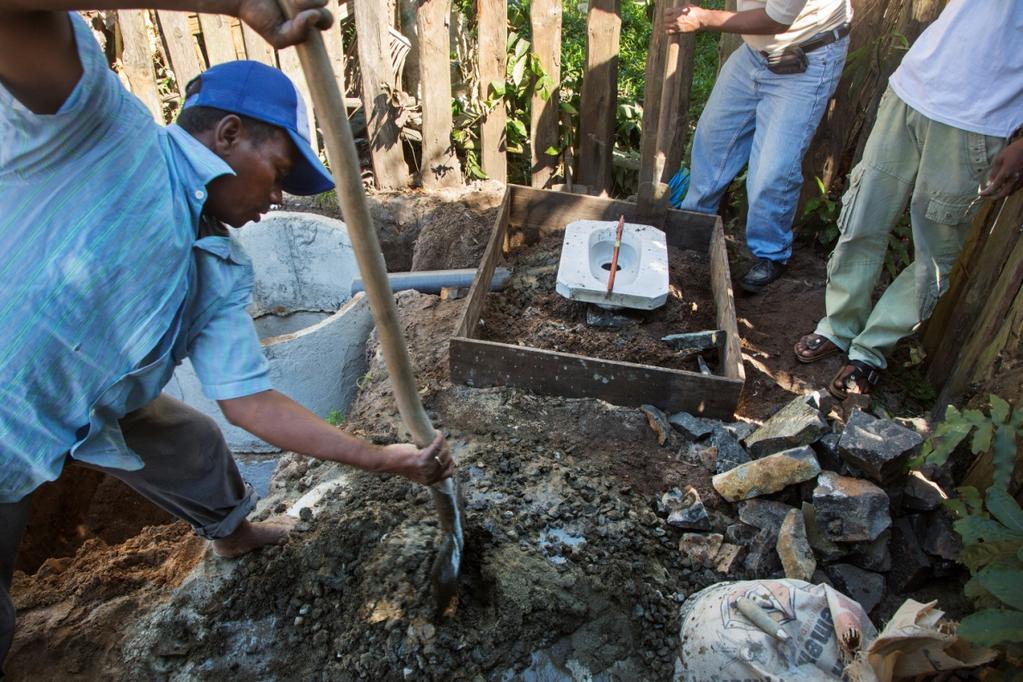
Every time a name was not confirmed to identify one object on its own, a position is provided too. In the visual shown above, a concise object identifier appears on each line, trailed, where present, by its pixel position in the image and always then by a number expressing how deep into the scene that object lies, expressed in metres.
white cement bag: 1.78
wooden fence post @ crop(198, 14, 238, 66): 4.35
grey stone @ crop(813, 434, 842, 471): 2.65
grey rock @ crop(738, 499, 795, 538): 2.51
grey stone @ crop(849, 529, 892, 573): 2.41
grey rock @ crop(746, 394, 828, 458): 2.68
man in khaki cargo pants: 2.63
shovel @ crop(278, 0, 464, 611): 1.30
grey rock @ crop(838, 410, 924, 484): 2.49
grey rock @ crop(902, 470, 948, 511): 2.55
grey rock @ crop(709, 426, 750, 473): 2.79
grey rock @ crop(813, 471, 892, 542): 2.40
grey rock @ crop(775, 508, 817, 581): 2.28
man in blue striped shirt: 1.45
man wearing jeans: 3.61
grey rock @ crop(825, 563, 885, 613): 2.34
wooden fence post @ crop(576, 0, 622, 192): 4.38
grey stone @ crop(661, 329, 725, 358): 3.37
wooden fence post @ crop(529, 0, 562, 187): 4.46
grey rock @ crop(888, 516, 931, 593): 2.41
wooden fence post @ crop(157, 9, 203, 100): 4.30
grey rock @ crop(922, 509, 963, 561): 2.40
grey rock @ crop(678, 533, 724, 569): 2.42
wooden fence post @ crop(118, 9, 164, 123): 4.36
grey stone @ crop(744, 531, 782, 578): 2.38
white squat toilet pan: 3.54
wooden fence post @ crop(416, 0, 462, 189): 4.40
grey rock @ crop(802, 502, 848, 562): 2.39
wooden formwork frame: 3.01
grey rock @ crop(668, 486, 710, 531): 2.51
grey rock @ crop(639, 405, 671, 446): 2.94
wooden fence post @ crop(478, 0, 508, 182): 4.46
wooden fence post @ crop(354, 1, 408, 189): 4.43
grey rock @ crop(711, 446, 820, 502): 2.56
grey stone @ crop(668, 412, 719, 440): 2.94
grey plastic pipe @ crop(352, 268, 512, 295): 4.14
